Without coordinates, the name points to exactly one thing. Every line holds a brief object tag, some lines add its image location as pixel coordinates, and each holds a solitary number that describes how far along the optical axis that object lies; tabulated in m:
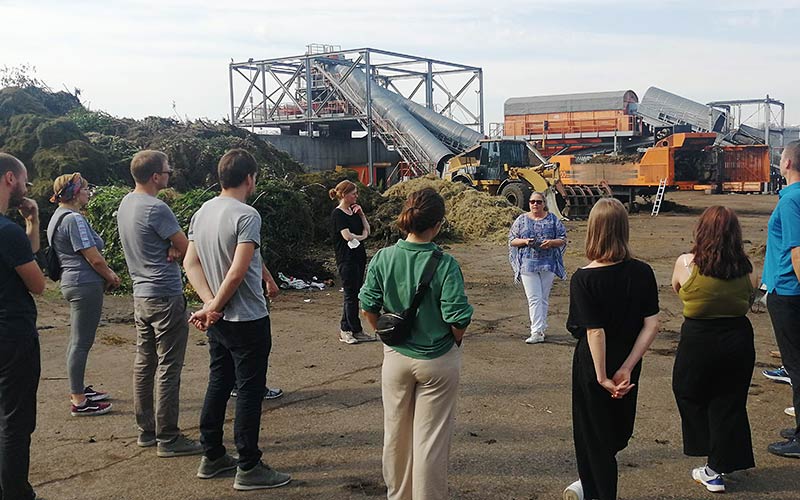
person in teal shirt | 4.70
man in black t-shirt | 3.72
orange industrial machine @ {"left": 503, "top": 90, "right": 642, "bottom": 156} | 41.81
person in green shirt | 3.61
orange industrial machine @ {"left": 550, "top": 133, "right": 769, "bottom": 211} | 25.28
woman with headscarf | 5.40
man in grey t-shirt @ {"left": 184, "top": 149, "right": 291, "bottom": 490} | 4.19
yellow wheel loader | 23.34
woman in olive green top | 4.21
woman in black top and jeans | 7.90
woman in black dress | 3.76
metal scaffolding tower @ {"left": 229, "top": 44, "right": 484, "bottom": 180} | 38.38
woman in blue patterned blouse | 7.93
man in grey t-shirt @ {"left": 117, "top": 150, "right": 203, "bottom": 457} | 4.80
